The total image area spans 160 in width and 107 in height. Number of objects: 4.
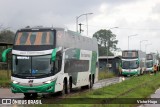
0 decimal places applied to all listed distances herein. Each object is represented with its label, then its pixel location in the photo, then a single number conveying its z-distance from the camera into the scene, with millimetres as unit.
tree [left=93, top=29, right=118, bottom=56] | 168438
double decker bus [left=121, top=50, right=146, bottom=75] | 62719
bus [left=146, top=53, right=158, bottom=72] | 83438
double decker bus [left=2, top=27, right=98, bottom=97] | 21547
